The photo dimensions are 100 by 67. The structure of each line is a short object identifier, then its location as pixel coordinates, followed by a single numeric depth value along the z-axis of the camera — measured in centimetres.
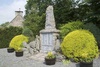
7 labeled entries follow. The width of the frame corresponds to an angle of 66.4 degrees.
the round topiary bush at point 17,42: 660
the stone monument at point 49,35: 544
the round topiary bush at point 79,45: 411
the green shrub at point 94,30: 483
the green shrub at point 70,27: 565
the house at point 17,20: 1620
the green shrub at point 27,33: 750
